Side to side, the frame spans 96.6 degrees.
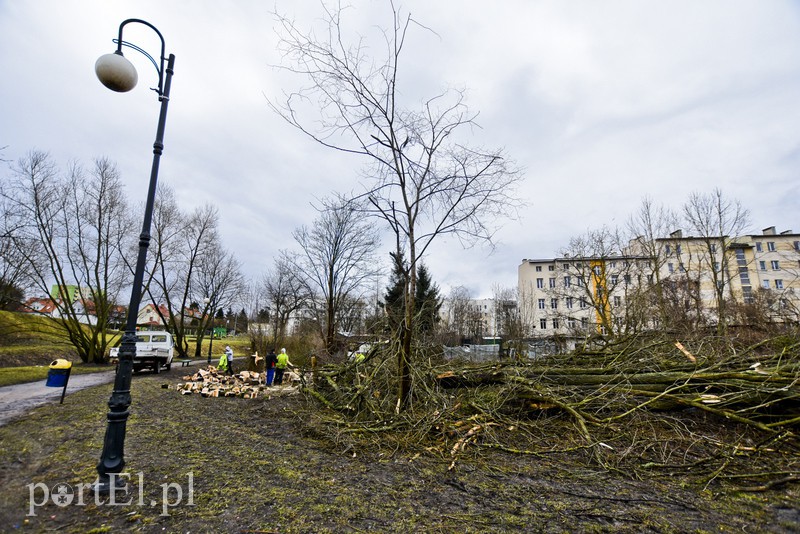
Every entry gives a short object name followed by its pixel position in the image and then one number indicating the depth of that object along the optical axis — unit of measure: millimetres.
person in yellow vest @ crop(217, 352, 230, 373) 15906
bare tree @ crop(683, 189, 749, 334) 20562
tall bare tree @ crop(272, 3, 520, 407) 6516
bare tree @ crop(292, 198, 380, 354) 25172
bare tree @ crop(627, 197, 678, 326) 19422
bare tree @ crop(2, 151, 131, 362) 19328
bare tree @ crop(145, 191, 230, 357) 27578
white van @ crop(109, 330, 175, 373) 16777
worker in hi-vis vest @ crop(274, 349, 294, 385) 14203
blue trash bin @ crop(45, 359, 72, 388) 8180
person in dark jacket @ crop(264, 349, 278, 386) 14354
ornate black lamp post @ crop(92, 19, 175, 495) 3736
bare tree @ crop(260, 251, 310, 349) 28359
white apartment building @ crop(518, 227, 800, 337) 18516
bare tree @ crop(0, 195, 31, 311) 18250
